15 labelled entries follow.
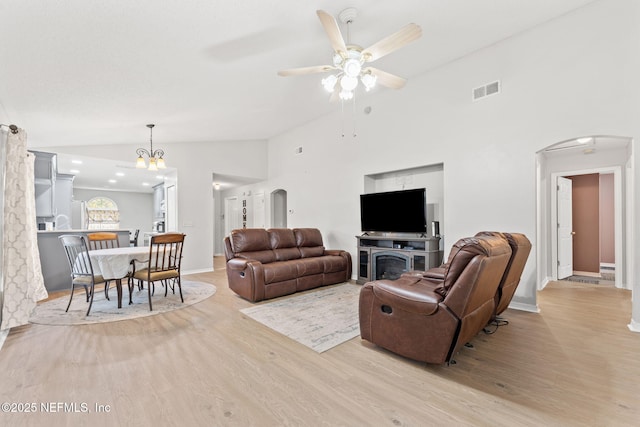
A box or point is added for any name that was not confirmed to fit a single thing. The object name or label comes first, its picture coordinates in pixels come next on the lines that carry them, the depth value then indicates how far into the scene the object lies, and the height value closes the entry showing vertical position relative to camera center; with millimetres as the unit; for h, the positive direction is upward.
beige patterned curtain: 2941 -218
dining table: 3469 -591
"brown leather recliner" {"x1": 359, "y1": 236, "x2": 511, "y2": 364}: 1991 -735
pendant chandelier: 4715 +870
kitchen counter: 4676 -753
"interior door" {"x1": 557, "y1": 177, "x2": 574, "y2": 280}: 5371 -391
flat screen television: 4488 +3
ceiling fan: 2365 +1486
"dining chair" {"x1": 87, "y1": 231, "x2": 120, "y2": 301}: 4348 -379
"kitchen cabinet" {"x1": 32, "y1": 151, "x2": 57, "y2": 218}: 5762 +705
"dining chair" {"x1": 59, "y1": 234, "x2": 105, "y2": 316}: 3500 -652
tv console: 4383 -722
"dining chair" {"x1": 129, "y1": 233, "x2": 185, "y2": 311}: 3580 -708
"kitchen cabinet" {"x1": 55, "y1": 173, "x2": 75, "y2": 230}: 7181 +439
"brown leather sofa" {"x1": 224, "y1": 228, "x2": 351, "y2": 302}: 4086 -795
